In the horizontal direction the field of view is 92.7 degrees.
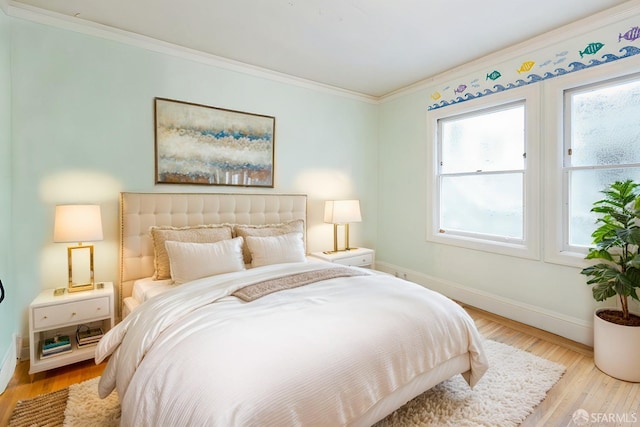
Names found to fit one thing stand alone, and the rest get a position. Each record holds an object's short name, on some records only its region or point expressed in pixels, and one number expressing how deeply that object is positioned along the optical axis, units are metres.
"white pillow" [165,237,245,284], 2.35
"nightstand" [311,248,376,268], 3.59
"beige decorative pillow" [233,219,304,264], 2.92
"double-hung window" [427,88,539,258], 2.95
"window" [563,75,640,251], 2.38
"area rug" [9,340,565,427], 1.71
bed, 1.16
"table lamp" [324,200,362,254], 3.70
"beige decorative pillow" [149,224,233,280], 2.54
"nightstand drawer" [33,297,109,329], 2.09
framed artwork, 2.88
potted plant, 2.06
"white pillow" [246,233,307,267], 2.75
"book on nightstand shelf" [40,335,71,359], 2.15
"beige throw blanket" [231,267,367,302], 1.90
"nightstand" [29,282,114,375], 2.08
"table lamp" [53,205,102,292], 2.21
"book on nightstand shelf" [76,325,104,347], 2.31
